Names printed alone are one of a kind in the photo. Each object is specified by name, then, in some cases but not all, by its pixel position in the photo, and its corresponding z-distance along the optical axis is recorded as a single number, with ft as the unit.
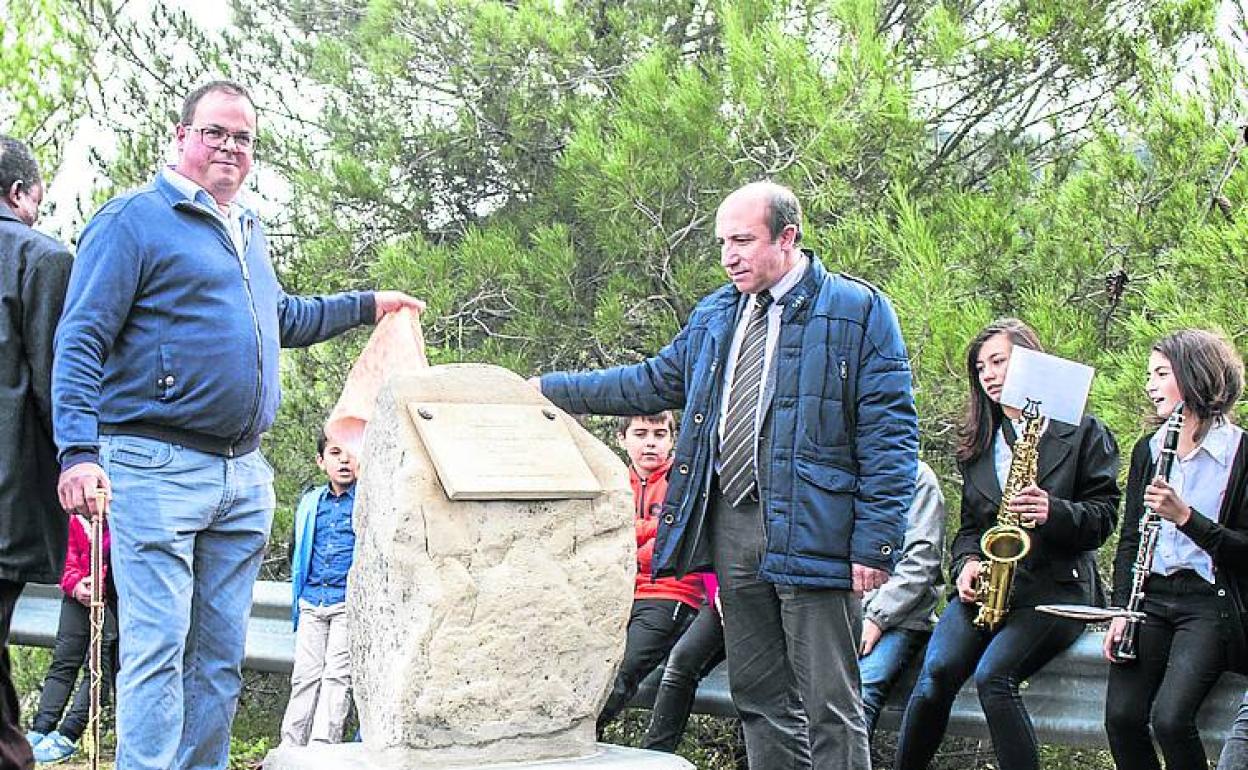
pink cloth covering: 16.97
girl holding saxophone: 17.65
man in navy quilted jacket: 15.66
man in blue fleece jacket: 14.34
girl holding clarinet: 16.72
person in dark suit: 15.12
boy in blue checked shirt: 21.02
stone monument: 14.71
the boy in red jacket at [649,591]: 20.06
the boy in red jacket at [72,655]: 22.45
